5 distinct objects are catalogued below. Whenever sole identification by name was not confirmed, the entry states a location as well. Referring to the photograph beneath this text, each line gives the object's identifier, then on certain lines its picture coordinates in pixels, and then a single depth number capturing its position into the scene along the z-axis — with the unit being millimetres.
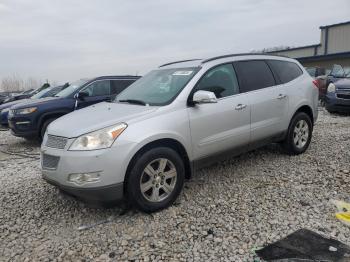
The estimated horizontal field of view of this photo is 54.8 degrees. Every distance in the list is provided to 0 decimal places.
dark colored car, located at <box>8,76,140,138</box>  7836
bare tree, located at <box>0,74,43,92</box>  73125
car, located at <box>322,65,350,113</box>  10078
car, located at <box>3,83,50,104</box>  17639
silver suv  3516
